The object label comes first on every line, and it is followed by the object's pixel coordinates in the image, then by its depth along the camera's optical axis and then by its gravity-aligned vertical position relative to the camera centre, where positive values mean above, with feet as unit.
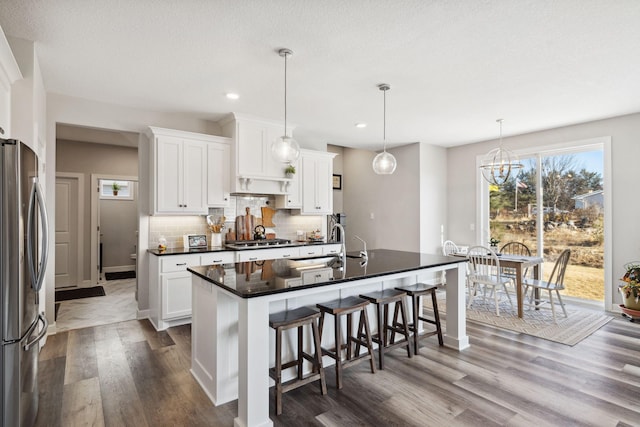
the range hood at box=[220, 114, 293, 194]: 15.12 +2.72
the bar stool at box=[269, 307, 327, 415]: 7.47 -3.13
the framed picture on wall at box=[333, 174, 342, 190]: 25.41 +2.40
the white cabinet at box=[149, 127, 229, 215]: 13.84 +1.78
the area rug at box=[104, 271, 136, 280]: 23.32 -4.18
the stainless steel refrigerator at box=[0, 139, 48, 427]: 5.90 -1.02
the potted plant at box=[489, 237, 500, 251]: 16.55 -1.44
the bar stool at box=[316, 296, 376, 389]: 8.45 -3.07
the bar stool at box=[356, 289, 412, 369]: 9.52 -3.20
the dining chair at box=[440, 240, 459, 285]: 18.60 -1.84
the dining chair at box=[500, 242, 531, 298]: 17.63 -1.89
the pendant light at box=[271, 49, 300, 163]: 9.80 +1.87
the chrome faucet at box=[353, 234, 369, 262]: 10.67 -1.32
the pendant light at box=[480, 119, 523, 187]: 18.94 +2.96
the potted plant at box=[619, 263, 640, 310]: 13.73 -2.99
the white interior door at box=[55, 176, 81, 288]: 20.52 -1.03
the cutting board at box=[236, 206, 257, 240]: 16.51 -0.55
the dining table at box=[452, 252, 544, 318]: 14.12 -2.12
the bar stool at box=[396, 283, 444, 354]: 10.46 -2.87
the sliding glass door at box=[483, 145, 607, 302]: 16.24 +0.16
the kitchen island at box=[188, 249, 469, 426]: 6.73 -2.15
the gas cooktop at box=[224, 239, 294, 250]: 14.85 -1.31
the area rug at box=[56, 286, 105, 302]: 18.08 -4.31
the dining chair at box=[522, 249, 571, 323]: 13.52 -2.80
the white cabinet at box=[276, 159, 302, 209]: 17.26 +0.98
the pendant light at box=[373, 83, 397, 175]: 11.68 +1.77
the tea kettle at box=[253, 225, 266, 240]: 16.51 -0.88
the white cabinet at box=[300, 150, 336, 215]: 17.92 +1.70
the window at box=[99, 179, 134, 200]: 24.72 +1.83
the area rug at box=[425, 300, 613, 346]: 12.22 -4.24
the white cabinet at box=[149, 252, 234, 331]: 12.93 -2.81
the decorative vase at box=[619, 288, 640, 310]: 13.70 -3.54
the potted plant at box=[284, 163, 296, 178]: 16.39 +2.07
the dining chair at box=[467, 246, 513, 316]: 14.53 -2.56
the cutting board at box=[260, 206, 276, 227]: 17.56 -0.07
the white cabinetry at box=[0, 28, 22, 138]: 7.16 +3.12
